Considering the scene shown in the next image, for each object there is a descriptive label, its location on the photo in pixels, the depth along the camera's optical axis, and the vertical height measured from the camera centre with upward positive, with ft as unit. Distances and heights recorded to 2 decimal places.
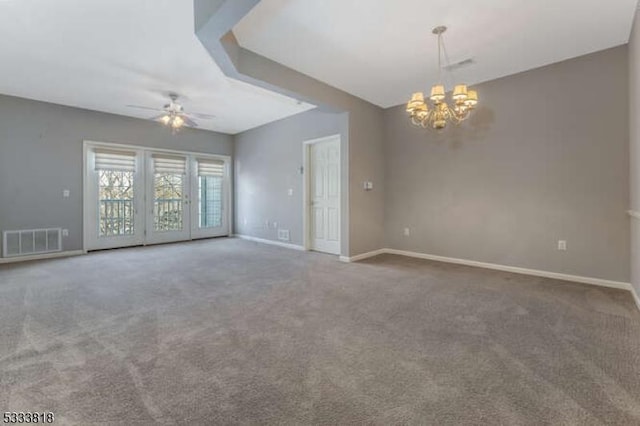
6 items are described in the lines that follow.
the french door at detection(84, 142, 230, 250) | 19.42 +1.22
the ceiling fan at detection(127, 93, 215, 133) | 15.62 +5.14
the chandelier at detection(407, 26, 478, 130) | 10.07 +3.84
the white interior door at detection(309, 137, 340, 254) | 18.53 +1.06
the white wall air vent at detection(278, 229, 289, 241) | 21.15 -1.64
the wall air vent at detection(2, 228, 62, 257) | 16.25 -1.63
